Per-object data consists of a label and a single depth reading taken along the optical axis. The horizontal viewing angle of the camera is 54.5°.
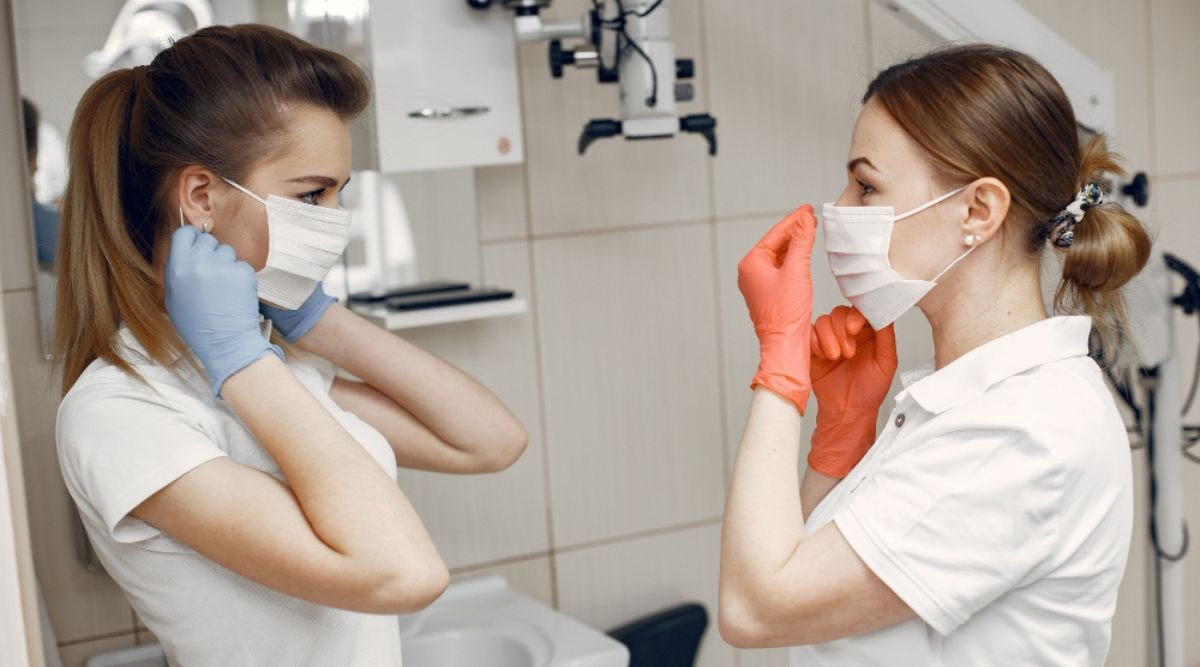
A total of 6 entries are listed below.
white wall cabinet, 1.80
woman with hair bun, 1.09
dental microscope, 1.79
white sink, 1.74
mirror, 1.67
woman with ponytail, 1.10
